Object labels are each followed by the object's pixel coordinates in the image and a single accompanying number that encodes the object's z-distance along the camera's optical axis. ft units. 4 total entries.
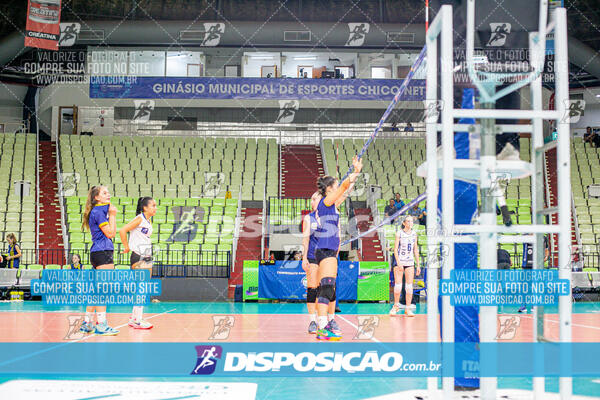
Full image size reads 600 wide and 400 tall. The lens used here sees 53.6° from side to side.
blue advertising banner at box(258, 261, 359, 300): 41.91
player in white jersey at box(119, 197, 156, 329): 23.97
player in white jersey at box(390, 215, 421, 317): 32.17
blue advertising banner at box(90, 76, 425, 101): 66.74
